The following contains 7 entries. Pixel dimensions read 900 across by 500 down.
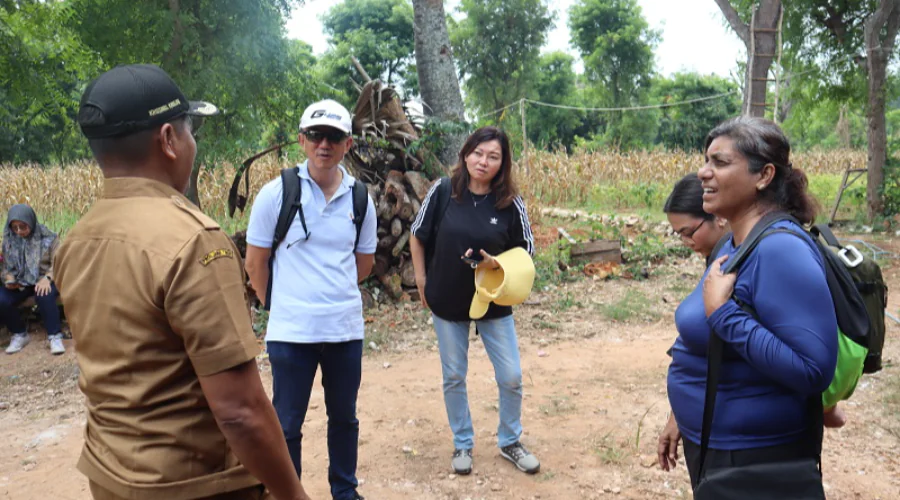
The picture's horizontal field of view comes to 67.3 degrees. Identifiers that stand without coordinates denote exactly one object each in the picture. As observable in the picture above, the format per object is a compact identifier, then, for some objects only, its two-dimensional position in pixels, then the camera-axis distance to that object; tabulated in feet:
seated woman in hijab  22.85
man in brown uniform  4.96
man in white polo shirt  10.25
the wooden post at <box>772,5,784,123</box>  35.14
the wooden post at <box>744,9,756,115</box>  34.24
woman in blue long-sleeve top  6.10
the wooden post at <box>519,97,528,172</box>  42.76
